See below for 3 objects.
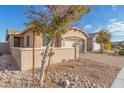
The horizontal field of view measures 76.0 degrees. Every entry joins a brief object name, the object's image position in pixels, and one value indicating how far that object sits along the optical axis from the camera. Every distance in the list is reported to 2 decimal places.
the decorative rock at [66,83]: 3.09
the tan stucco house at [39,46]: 3.81
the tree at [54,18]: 2.92
